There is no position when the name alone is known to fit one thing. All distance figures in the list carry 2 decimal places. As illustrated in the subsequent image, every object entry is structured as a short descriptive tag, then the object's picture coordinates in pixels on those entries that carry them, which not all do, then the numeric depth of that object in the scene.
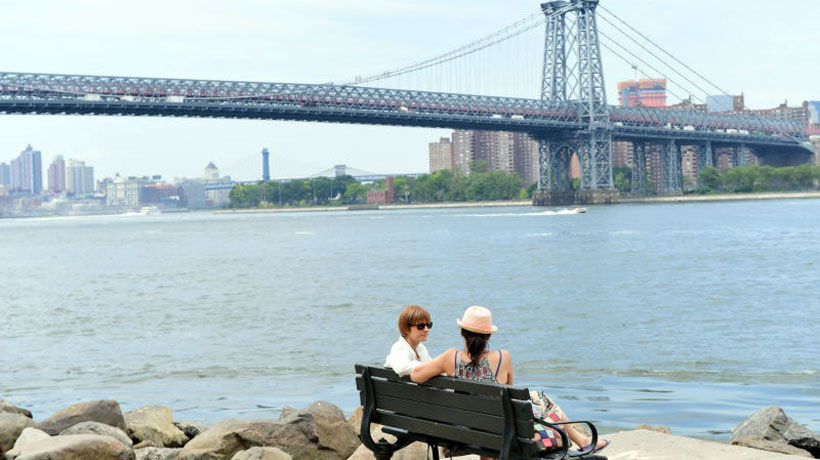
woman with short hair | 5.14
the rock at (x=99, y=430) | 7.07
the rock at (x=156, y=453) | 6.72
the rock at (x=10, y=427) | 6.99
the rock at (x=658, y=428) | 7.37
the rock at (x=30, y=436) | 6.72
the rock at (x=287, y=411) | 7.96
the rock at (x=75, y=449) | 6.02
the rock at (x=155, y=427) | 7.55
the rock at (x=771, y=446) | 6.68
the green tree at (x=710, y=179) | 108.44
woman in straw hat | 4.96
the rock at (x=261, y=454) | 5.98
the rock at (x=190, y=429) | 7.97
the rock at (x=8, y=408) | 8.19
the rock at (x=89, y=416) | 7.44
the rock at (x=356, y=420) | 7.40
